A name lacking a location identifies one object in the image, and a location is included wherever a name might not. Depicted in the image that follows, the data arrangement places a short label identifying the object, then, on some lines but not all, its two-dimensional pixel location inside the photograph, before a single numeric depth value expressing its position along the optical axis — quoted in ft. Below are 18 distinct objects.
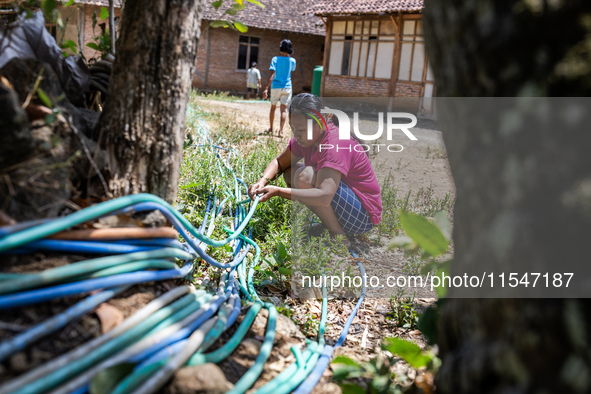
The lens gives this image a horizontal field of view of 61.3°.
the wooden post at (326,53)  58.13
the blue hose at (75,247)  4.47
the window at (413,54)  51.21
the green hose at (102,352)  3.73
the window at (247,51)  72.54
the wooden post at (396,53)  51.39
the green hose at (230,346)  4.97
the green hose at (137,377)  4.06
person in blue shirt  30.17
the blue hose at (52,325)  3.85
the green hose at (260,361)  4.74
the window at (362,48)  54.24
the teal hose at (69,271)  4.06
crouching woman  11.12
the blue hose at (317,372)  5.24
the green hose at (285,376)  4.88
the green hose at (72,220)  4.16
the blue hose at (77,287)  4.01
